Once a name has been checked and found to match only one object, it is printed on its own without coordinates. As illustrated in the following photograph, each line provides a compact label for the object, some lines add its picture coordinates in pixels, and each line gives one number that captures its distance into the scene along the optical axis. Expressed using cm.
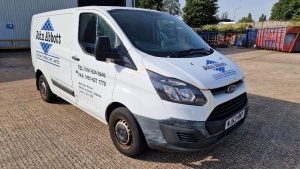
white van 258
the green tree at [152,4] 5305
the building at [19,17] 1692
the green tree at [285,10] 6529
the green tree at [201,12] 4984
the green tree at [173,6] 7381
